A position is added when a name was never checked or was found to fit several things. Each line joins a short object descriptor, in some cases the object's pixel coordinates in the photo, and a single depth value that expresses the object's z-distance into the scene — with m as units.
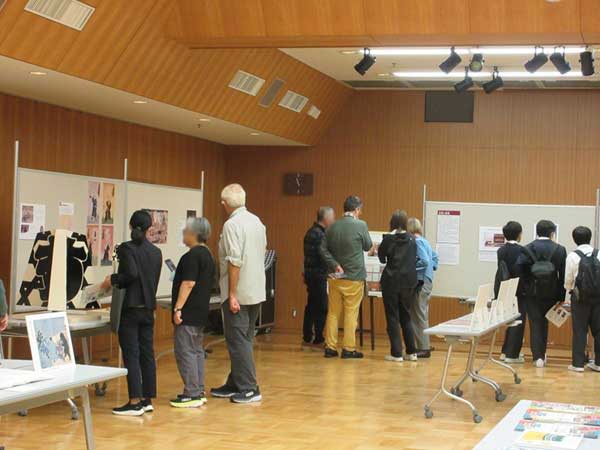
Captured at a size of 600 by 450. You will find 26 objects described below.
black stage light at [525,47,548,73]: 8.90
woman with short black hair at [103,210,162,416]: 7.31
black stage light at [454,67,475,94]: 10.21
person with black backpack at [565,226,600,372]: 10.07
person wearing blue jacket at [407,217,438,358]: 10.91
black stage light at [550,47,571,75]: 9.02
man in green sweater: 10.55
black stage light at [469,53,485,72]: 9.41
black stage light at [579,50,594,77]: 8.90
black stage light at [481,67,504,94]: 10.46
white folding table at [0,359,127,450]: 4.16
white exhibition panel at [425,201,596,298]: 11.20
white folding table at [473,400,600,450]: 3.26
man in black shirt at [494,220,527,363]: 10.50
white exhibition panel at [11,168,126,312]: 8.16
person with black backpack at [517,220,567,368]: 10.40
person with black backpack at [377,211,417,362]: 10.52
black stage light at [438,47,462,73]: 8.95
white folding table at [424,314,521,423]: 7.25
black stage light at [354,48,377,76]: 9.24
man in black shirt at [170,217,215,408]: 7.52
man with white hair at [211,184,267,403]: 7.68
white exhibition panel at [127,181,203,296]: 9.93
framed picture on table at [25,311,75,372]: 4.61
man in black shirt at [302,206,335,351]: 11.24
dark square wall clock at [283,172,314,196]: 13.60
